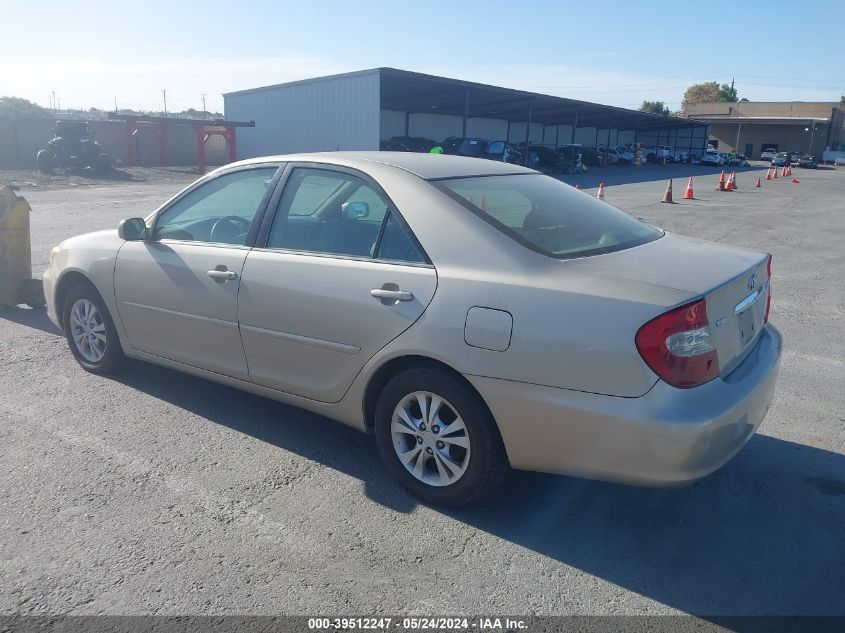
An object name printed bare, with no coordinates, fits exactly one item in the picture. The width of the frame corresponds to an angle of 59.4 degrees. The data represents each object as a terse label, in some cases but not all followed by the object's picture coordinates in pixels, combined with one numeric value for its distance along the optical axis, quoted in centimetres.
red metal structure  3544
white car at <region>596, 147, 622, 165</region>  5528
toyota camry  295
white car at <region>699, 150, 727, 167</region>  6097
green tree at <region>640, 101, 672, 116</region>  11415
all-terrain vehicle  3178
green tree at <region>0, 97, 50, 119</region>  5218
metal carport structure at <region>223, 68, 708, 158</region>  3112
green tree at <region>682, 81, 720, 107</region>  12086
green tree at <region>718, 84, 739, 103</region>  12066
